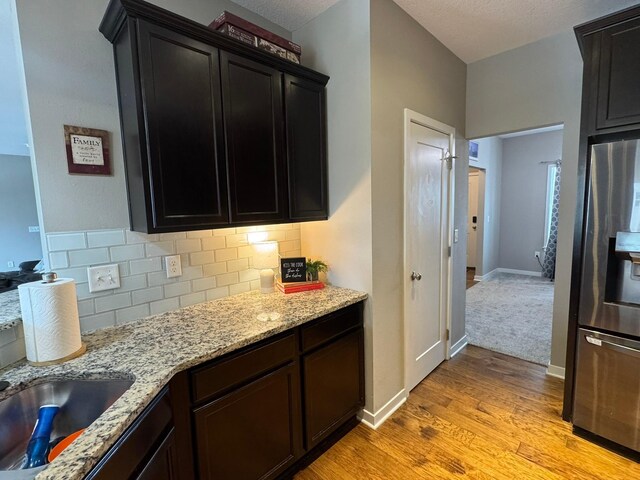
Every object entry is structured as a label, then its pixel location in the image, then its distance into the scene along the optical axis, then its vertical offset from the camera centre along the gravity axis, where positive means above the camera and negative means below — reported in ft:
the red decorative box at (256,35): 5.13 +3.30
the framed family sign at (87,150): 4.54 +1.09
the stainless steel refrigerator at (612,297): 5.27 -1.74
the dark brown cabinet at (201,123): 4.29 +1.56
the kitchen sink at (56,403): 3.24 -2.21
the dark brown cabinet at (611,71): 5.23 +2.45
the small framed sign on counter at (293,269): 6.58 -1.24
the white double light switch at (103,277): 4.72 -0.94
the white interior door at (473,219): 19.45 -0.71
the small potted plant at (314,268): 6.87 -1.29
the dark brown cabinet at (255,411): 3.31 -2.82
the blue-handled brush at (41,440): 2.88 -2.21
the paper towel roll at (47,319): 3.66 -1.24
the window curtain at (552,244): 17.65 -2.20
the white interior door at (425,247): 7.22 -0.99
